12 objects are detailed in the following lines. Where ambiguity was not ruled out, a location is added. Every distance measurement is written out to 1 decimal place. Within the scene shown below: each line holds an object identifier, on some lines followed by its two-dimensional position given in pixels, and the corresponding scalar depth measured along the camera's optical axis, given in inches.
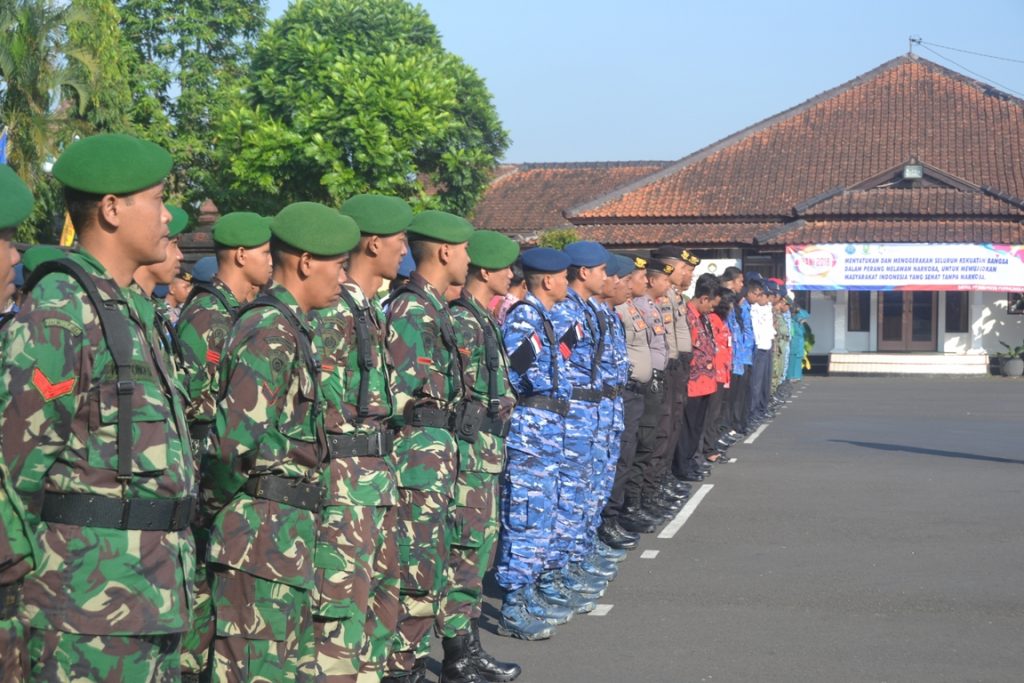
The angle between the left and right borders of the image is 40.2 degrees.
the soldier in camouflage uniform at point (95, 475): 125.0
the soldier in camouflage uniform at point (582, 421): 307.1
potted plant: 1301.7
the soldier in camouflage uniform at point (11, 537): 117.0
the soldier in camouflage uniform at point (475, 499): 239.5
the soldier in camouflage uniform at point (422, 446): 220.5
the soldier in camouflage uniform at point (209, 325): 180.5
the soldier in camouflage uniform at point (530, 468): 283.0
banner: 1326.3
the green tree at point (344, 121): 1285.7
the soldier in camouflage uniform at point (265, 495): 167.2
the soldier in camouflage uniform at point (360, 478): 186.4
